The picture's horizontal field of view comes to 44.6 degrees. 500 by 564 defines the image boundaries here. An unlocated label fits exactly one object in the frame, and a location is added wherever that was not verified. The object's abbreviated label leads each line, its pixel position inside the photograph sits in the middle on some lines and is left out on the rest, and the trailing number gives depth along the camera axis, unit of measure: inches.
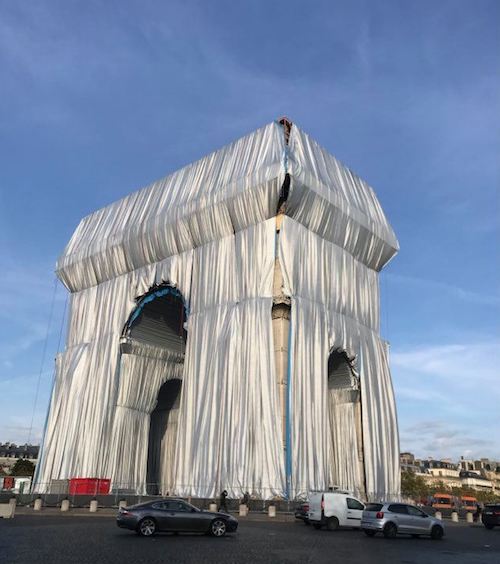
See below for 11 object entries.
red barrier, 1301.7
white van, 796.6
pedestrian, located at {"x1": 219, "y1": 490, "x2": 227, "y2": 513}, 969.5
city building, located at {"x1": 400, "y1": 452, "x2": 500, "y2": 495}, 5457.7
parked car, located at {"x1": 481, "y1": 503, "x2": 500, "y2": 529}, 1050.1
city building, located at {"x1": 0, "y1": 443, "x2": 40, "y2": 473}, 4894.2
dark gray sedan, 607.2
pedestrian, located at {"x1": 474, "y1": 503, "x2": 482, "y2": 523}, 1330.7
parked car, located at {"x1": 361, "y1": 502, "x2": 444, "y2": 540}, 714.2
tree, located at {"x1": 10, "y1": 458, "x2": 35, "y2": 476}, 3253.0
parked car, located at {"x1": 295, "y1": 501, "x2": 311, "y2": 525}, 854.5
